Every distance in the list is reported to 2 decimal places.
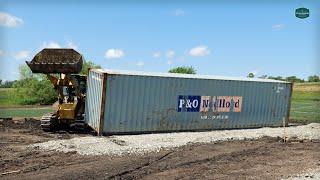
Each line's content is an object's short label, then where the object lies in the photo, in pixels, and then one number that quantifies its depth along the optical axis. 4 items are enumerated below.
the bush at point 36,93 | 59.62
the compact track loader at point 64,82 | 21.38
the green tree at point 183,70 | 73.44
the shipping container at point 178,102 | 20.36
